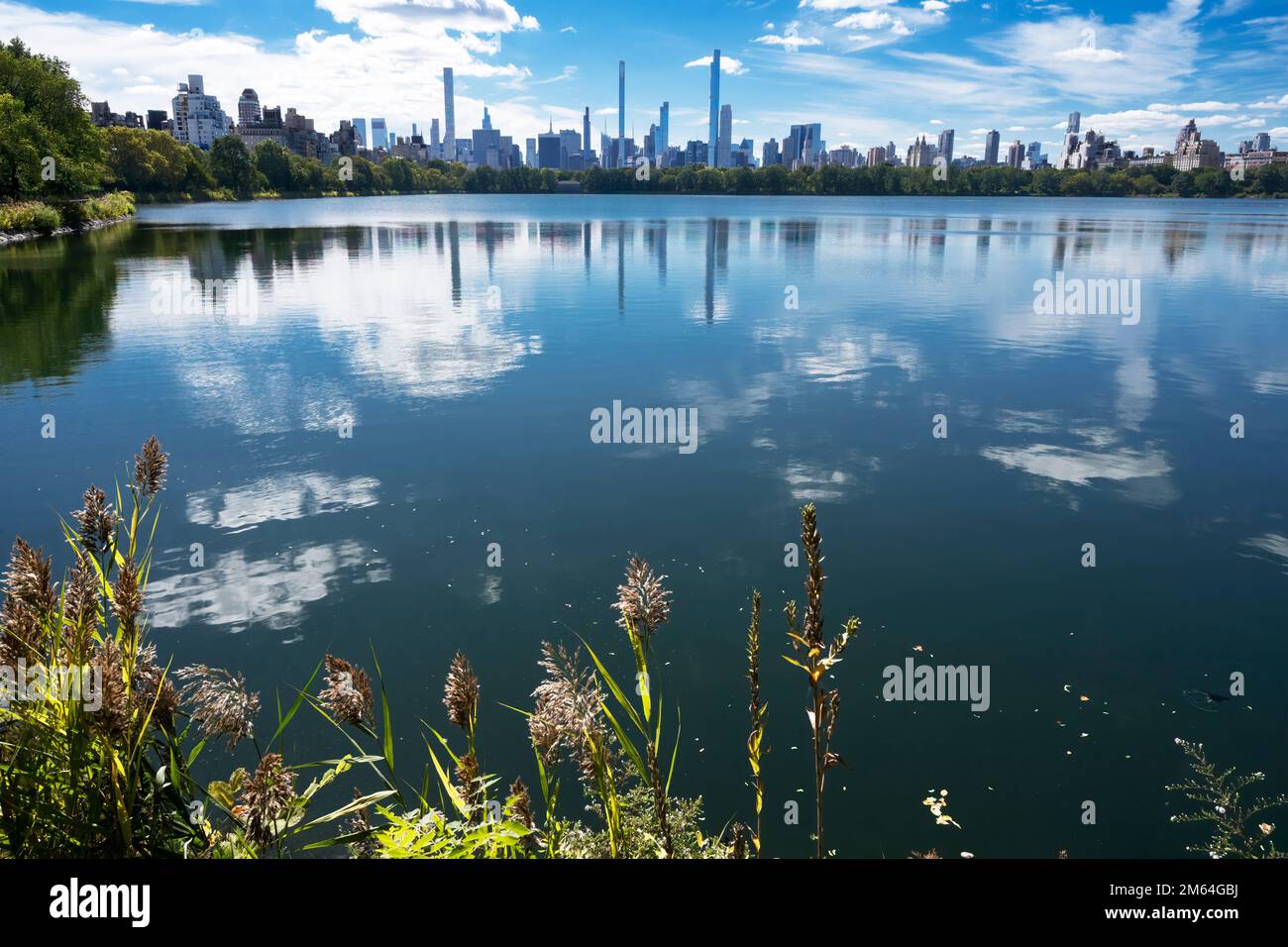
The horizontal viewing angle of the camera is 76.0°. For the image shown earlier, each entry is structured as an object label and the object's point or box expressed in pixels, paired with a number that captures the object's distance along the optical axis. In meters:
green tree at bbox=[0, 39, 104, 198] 61.16
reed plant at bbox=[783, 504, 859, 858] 2.46
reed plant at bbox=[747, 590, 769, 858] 2.70
